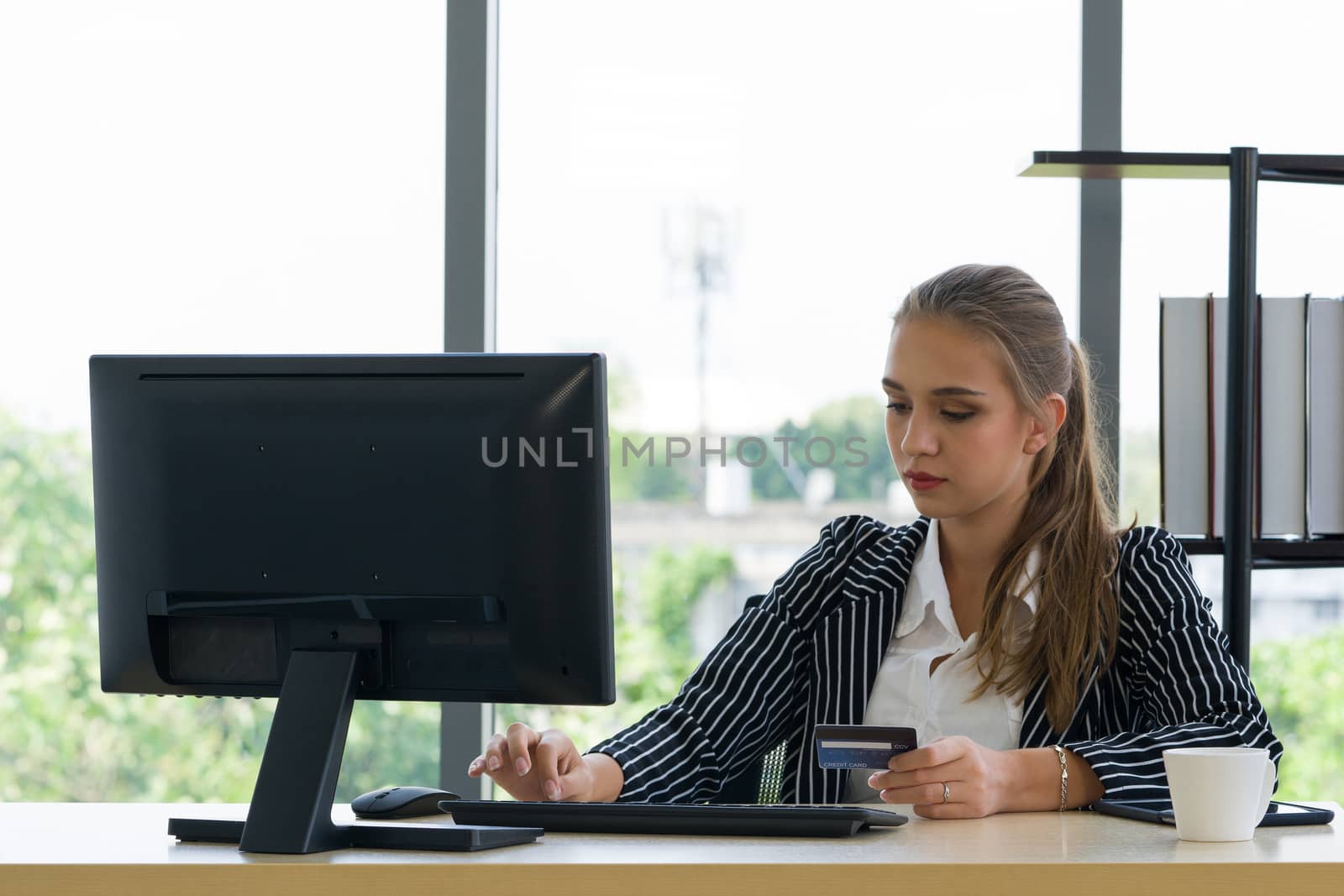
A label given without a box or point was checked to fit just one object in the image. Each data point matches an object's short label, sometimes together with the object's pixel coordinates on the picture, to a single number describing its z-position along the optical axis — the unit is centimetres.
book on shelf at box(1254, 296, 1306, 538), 371
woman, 348
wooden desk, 281
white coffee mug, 295
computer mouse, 312
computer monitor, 300
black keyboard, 296
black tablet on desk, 305
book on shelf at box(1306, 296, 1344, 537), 371
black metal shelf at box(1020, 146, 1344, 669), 367
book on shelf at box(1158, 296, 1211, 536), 373
